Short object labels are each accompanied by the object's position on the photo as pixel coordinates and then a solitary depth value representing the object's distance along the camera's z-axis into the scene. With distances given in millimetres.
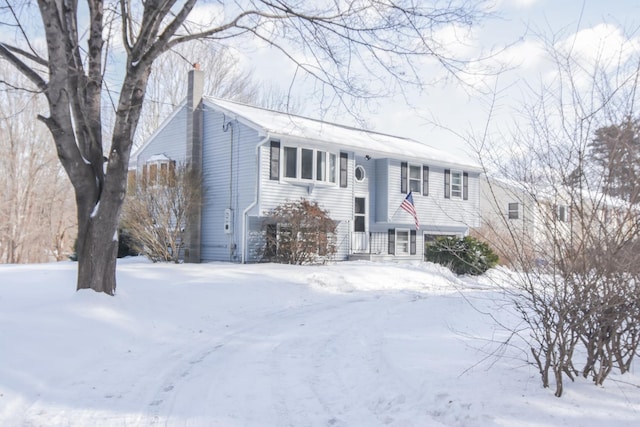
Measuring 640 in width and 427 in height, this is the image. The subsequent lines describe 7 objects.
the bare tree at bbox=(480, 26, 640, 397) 3844
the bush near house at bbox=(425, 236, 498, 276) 16203
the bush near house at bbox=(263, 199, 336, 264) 16969
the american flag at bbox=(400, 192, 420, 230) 21141
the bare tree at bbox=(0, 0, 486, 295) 8156
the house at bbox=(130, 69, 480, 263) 18750
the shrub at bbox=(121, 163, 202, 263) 18016
